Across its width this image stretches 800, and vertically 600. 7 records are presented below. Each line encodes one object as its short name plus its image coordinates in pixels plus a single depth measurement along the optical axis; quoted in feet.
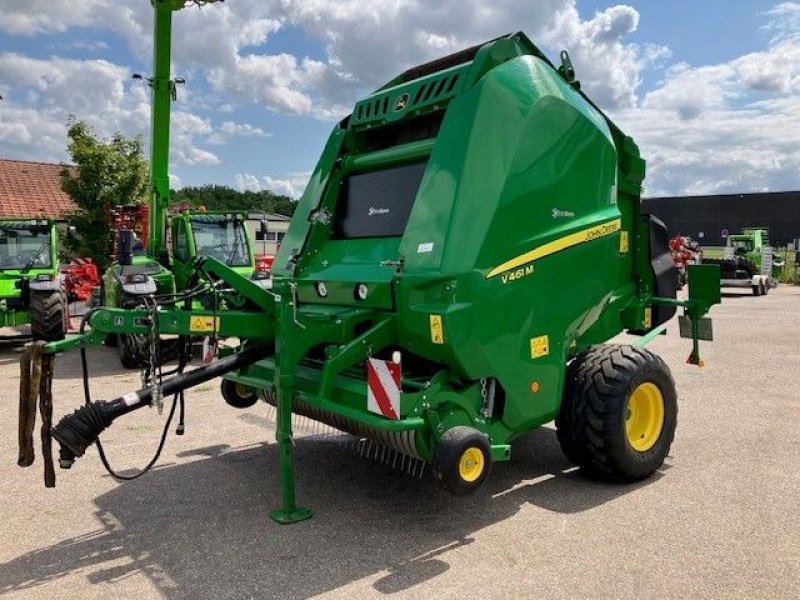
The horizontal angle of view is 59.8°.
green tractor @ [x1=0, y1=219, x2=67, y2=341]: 31.14
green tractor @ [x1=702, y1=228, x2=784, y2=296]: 69.87
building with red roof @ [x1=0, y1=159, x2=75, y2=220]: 79.82
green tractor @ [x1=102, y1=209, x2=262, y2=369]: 30.14
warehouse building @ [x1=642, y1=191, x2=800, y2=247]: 130.11
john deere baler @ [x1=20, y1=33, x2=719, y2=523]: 11.82
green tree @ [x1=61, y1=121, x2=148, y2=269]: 58.13
